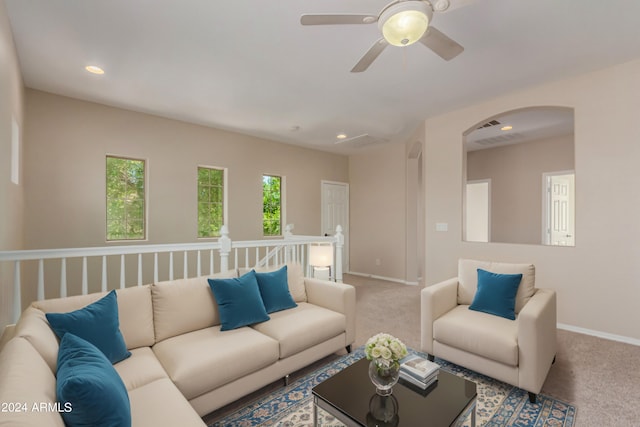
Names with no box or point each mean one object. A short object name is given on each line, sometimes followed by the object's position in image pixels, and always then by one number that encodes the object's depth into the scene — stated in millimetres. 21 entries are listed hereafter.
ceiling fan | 1614
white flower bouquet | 1498
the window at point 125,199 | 4125
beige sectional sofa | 1185
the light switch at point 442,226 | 4387
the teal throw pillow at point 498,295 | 2473
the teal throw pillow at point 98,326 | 1627
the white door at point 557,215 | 5430
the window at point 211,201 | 4926
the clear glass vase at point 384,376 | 1514
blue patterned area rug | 1858
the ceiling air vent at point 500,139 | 5293
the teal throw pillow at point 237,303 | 2307
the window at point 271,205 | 5723
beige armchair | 2018
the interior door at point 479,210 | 6242
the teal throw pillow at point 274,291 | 2629
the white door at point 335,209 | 6633
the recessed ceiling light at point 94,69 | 2988
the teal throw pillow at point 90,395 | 986
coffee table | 1398
